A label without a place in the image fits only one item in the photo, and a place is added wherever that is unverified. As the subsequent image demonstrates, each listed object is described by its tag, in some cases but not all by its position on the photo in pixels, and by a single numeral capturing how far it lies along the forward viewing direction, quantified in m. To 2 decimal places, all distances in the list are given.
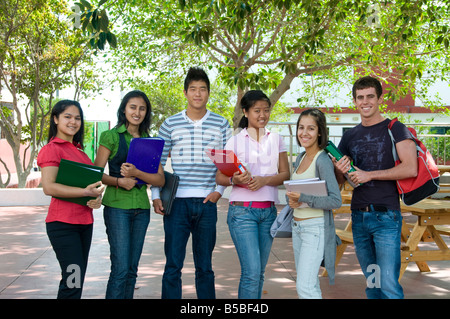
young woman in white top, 3.40
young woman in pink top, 3.63
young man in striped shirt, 3.92
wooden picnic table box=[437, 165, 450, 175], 8.43
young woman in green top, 3.74
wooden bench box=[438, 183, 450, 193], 8.16
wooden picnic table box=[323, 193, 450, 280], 5.28
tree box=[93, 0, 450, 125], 8.33
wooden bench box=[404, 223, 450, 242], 5.90
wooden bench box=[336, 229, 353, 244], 5.68
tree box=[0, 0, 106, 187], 13.59
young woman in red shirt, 3.43
